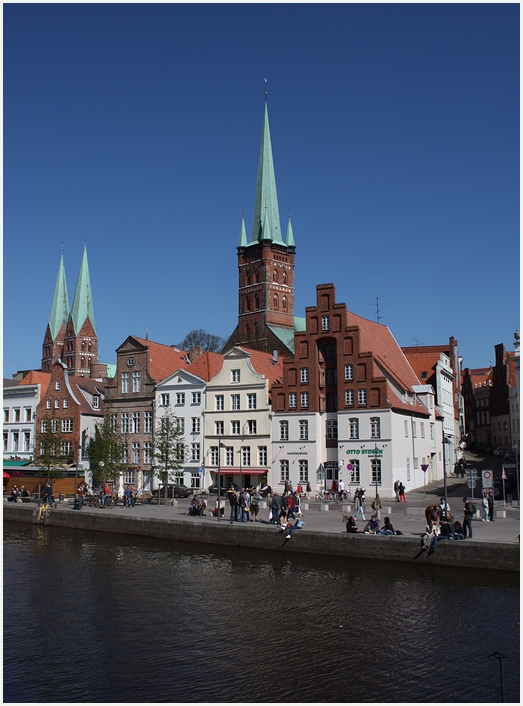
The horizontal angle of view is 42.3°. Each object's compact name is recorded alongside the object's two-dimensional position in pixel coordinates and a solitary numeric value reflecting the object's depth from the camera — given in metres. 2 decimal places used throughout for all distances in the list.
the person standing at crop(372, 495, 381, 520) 39.11
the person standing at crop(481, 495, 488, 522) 36.00
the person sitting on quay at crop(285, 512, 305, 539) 33.50
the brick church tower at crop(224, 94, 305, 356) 130.62
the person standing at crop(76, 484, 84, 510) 48.03
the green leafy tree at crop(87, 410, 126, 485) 57.09
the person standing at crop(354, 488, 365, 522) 39.46
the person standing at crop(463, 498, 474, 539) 29.69
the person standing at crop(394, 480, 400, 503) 49.34
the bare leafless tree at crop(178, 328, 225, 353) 119.62
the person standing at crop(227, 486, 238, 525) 38.28
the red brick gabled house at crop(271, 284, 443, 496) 53.47
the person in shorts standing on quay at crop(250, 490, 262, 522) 39.55
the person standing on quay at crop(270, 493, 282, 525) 36.59
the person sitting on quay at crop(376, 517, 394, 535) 31.48
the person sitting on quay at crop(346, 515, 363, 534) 32.56
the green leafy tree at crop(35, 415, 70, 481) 57.75
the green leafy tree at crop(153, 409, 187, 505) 52.06
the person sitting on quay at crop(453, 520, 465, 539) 29.59
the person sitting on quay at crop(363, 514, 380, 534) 32.44
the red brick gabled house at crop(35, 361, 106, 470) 68.25
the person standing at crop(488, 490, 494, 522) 36.22
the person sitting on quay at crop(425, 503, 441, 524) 29.94
